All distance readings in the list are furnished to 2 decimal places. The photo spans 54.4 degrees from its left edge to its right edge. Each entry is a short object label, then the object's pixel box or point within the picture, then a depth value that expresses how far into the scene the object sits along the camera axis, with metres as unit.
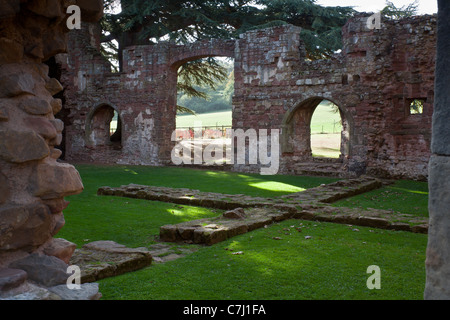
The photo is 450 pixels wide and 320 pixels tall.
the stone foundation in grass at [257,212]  5.41
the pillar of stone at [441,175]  2.00
